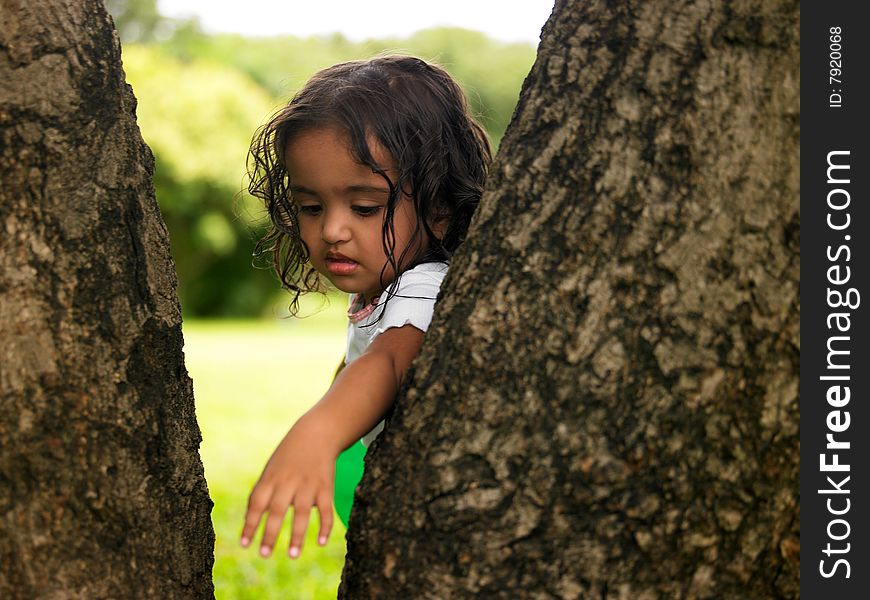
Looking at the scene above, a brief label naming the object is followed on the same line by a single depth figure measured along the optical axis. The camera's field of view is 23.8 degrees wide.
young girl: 1.65
